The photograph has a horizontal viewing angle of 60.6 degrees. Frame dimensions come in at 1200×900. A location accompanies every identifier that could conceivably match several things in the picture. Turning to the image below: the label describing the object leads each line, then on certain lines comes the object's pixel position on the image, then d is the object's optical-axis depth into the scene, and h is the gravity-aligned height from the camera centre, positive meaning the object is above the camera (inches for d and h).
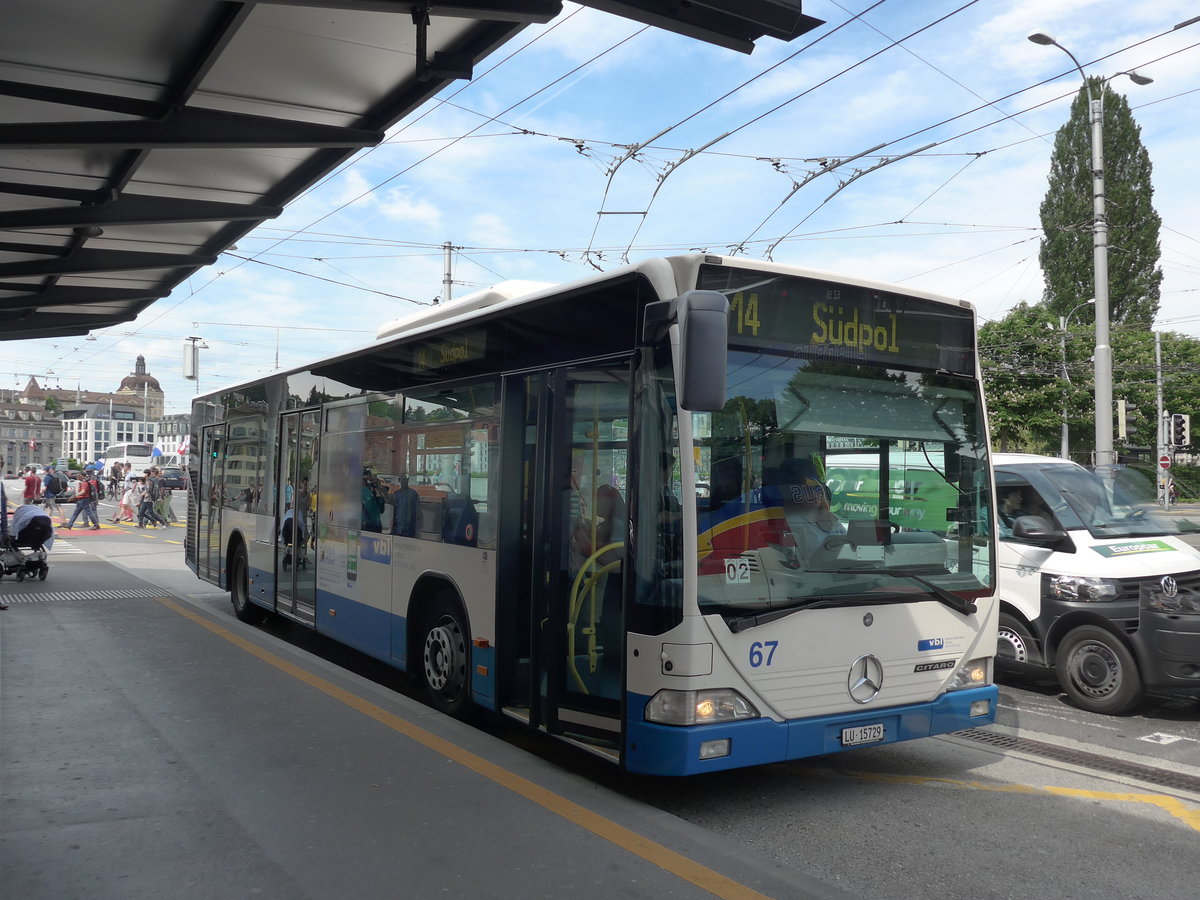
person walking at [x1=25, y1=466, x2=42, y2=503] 1045.8 -17.6
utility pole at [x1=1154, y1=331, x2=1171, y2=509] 1672.5 +106.4
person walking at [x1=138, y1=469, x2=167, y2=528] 1211.2 -39.5
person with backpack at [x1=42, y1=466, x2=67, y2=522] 994.7 -16.6
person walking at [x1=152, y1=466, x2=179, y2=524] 1258.0 -41.7
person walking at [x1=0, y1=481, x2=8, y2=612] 607.2 -33.1
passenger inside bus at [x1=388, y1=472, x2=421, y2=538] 294.0 -10.3
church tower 6946.9 +564.3
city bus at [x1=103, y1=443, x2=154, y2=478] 2723.9 +47.4
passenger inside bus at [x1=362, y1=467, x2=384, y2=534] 318.7 -9.4
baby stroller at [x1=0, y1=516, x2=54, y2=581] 597.6 -48.6
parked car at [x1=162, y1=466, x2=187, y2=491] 2336.4 -12.1
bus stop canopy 220.4 +99.6
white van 280.2 -31.0
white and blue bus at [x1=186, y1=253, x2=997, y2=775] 192.5 -9.7
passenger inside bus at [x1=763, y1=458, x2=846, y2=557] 201.5 -5.1
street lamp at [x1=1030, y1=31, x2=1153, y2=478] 606.2 +114.1
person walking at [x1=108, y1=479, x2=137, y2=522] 1353.3 -49.2
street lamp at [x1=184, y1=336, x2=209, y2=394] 1119.0 +119.9
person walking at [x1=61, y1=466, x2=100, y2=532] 1113.4 -33.4
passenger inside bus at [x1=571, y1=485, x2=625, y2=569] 206.2 -11.0
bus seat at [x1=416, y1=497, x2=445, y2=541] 278.1 -12.8
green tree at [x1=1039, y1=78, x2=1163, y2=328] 1999.3 +519.2
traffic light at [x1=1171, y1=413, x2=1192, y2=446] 890.7 +43.8
